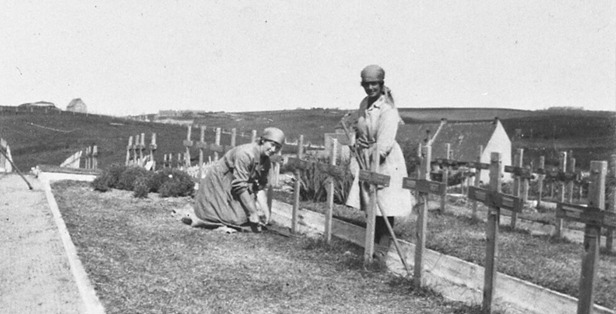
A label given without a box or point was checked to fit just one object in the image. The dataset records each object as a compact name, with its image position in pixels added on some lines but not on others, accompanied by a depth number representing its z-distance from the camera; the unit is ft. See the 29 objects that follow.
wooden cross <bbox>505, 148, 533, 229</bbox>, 34.14
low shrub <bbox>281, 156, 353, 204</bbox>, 41.09
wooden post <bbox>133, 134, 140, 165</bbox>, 67.00
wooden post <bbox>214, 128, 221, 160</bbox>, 46.54
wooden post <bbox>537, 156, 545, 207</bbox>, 40.65
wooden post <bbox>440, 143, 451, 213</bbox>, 40.96
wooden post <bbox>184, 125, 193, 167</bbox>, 50.02
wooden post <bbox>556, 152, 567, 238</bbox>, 30.34
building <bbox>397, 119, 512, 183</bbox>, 118.11
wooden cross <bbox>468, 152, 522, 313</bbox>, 15.89
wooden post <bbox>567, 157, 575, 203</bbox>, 34.63
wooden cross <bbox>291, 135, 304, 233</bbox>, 27.63
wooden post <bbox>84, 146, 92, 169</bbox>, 93.72
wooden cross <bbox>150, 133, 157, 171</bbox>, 61.52
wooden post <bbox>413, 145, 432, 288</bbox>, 18.38
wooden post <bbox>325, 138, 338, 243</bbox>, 24.90
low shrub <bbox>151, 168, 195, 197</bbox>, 42.19
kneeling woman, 27.63
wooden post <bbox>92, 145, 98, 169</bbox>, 87.65
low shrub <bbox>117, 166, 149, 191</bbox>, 46.44
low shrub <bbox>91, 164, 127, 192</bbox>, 45.55
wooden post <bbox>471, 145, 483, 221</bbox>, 36.70
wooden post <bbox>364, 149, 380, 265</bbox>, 20.90
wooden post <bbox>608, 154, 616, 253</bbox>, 24.73
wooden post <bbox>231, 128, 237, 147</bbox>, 40.72
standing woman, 21.17
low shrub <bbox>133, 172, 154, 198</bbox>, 41.06
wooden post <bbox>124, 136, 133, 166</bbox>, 69.74
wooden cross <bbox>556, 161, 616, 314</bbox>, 13.19
